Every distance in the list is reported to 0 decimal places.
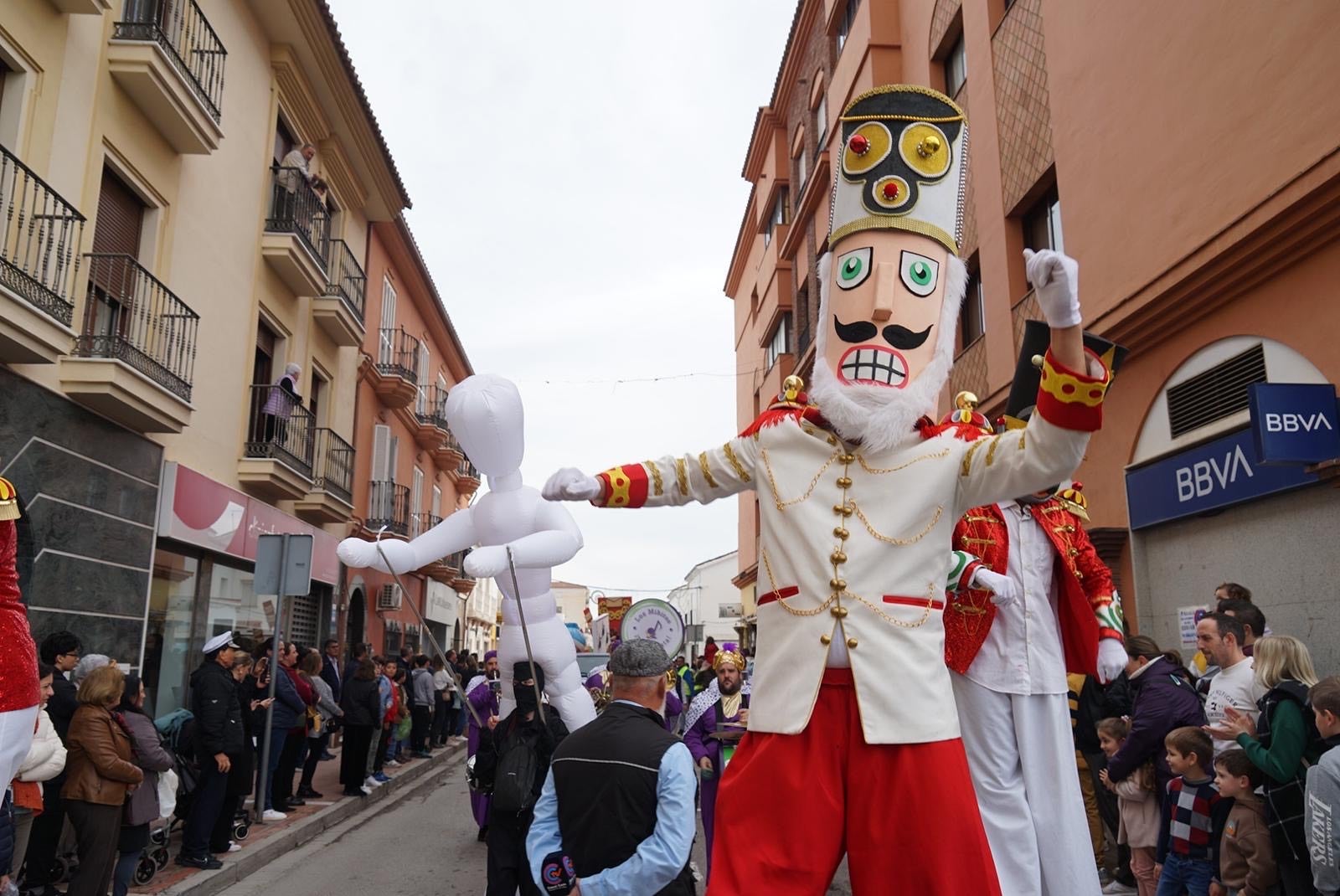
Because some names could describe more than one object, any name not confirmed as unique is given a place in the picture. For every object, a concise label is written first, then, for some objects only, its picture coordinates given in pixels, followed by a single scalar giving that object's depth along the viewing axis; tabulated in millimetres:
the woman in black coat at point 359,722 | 11297
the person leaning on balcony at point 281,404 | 14828
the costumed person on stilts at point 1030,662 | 3727
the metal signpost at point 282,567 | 9664
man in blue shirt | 3469
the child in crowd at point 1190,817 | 5262
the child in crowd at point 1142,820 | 6090
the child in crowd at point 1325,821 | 4324
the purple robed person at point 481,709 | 7176
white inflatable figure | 5613
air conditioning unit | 22016
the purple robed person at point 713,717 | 7750
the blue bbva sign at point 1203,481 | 7695
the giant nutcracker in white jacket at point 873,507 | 2959
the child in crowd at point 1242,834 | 4836
